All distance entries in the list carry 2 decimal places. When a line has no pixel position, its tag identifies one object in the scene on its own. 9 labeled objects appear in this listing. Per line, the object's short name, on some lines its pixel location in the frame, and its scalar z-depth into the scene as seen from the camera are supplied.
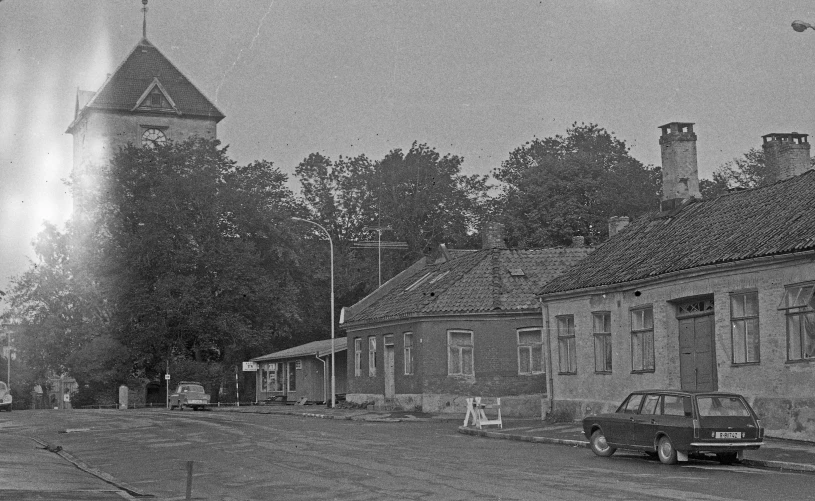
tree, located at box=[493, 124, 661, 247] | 75.19
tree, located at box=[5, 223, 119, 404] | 71.56
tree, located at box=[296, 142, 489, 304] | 90.31
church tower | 90.19
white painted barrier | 33.38
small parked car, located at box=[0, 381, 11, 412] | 58.81
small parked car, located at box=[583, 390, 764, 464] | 21.25
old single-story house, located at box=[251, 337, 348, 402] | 66.25
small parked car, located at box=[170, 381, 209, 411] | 60.62
